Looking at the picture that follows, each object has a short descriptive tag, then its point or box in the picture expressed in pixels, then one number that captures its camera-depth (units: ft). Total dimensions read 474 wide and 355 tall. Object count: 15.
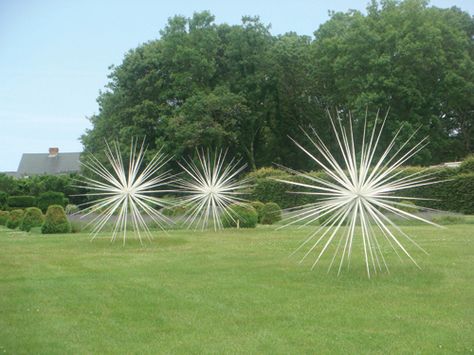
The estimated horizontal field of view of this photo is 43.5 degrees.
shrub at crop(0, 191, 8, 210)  151.43
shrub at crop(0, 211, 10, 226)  113.46
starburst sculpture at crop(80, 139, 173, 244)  63.72
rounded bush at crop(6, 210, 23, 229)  104.00
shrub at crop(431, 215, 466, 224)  84.64
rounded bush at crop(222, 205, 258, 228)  83.10
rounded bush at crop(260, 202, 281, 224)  93.50
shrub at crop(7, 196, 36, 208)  145.07
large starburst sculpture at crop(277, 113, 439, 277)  39.68
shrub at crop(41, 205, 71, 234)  83.25
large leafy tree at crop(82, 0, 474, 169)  137.80
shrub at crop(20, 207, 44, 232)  93.56
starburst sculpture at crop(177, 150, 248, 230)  80.28
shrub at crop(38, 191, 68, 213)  134.82
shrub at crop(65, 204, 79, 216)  127.24
